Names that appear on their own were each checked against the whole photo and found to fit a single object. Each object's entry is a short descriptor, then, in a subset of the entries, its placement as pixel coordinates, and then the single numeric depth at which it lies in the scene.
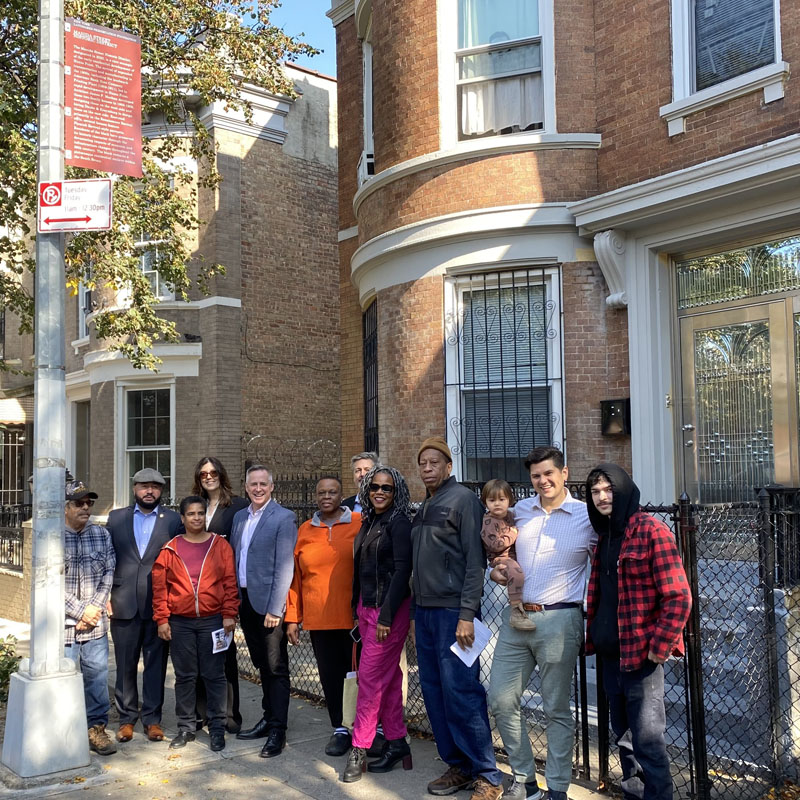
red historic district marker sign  6.09
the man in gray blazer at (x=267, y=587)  6.21
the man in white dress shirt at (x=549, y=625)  4.82
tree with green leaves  9.89
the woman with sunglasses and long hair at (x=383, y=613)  5.59
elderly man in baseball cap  6.31
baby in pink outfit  4.92
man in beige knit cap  5.16
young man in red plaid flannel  4.32
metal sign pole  5.59
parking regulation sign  5.84
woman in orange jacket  6.10
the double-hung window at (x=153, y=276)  16.86
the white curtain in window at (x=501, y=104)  9.63
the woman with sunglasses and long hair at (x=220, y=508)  6.80
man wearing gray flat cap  6.60
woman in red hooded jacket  6.29
